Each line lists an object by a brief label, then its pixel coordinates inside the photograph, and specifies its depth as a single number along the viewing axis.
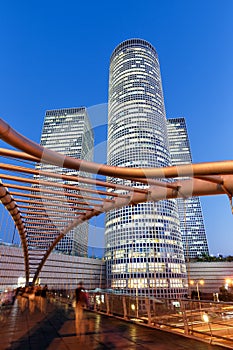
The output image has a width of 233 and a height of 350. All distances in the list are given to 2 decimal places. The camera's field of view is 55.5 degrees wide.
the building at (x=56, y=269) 50.60
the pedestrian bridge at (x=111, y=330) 4.29
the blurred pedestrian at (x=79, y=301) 7.13
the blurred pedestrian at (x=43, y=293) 18.80
